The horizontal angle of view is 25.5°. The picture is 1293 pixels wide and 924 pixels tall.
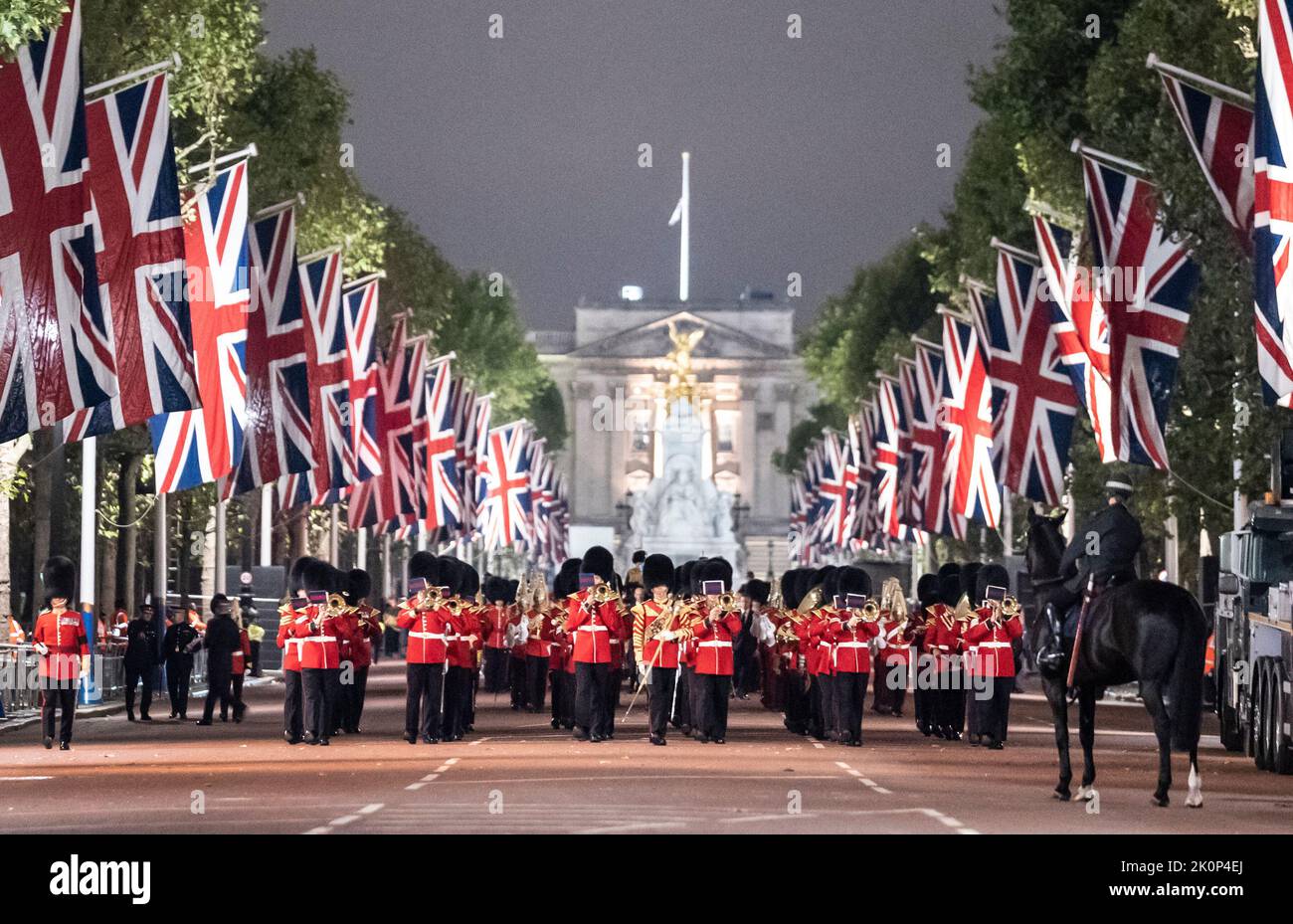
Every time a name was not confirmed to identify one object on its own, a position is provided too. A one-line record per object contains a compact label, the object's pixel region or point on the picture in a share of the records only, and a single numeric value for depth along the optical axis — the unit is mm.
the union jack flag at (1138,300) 34406
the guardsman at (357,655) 34312
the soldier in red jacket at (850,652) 33344
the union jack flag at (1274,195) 26297
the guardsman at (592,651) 32906
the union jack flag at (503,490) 81750
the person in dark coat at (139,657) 38844
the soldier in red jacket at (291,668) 32469
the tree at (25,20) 29500
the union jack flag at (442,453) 61719
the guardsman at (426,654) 32438
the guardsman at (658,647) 32156
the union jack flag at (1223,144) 29219
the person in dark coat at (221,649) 37938
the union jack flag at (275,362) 39375
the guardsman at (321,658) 32062
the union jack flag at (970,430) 50125
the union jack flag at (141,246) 30594
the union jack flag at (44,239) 27391
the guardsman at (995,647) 33062
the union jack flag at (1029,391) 43344
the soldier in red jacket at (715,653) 32656
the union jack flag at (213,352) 36438
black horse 21344
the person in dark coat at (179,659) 39750
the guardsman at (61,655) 30453
